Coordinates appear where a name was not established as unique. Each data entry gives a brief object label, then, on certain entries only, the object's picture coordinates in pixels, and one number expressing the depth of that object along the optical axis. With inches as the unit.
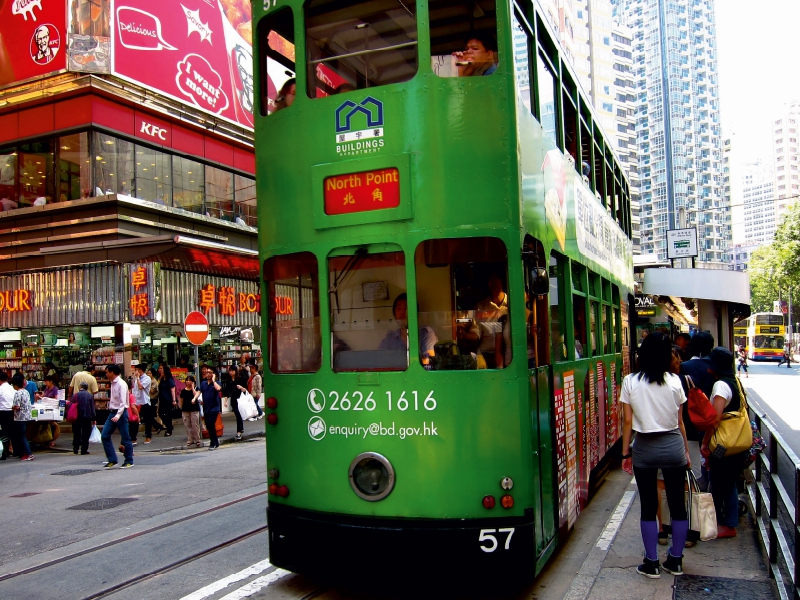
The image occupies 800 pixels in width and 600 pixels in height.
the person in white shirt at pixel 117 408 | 490.6
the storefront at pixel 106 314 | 690.8
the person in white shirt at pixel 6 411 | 541.0
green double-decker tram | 181.8
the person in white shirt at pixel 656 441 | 209.8
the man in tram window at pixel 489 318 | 187.5
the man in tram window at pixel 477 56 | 193.9
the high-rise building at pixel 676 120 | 4525.1
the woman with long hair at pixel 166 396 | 684.1
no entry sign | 568.1
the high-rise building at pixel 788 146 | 6663.4
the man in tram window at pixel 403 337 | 186.9
